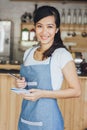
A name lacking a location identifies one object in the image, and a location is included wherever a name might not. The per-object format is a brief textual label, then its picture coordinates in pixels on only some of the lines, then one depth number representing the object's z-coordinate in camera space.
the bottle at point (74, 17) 6.08
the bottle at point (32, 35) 6.10
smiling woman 1.71
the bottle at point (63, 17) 6.11
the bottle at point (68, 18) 6.09
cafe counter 3.31
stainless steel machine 6.00
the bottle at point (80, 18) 6.02
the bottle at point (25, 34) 6.10
